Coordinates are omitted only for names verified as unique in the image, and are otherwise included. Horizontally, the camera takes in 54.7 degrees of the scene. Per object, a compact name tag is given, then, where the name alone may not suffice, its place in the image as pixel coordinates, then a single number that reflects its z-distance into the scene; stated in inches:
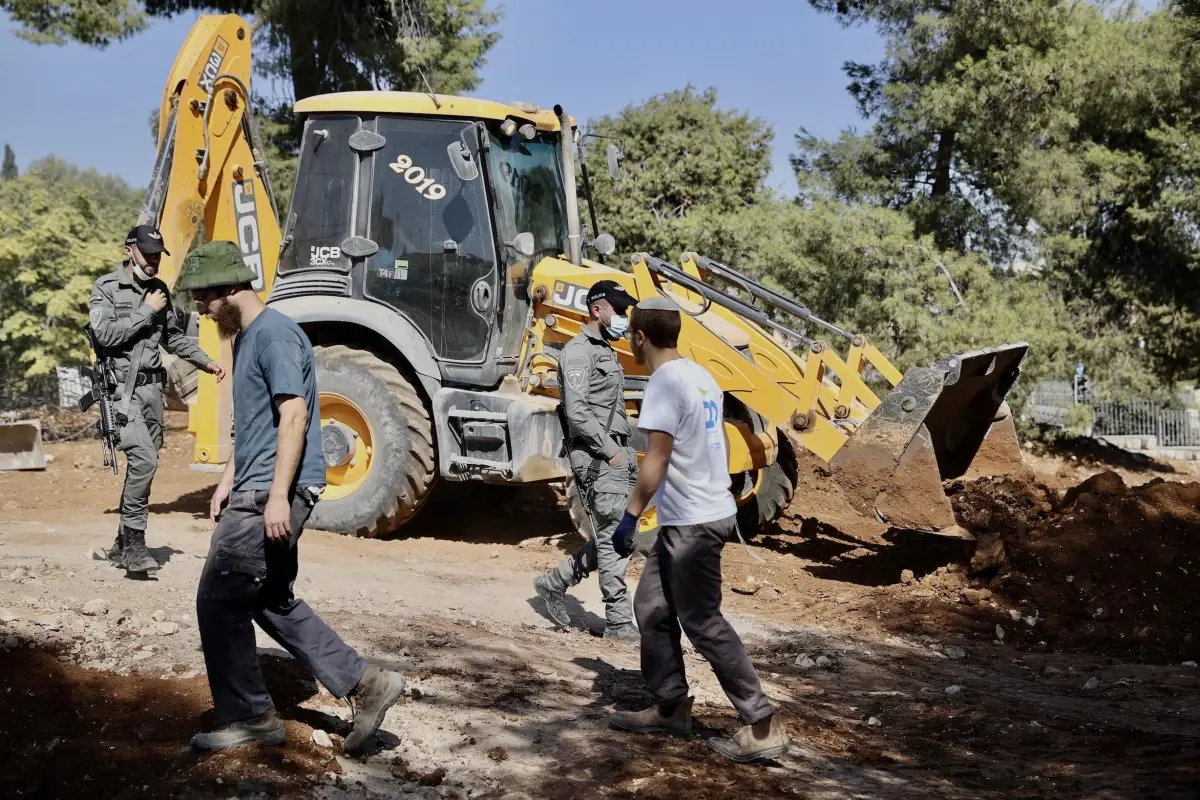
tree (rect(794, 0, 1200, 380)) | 620.7
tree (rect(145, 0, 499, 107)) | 658.8
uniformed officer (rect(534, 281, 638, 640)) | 254.8
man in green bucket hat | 159.3
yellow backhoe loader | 344.5
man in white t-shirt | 178.1
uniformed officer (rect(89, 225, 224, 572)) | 269.4
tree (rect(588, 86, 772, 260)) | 868.6
